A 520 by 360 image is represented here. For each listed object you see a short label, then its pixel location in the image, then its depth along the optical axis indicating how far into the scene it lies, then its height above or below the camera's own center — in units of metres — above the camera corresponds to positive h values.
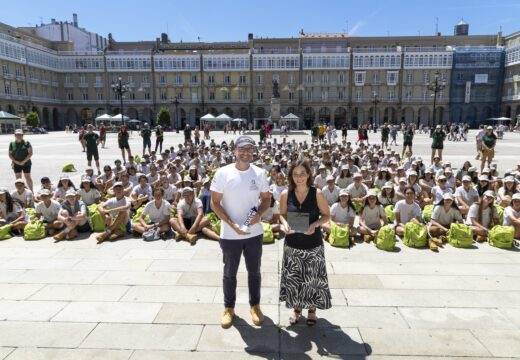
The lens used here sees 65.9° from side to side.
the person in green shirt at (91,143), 15.25 -0.73
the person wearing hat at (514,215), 7.37 -1.67
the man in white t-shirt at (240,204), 4.07 -0.82
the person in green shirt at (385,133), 25.30 -0.52
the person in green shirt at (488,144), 14.49 -0.68
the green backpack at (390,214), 8.59 -1.91
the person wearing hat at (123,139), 17.65 -0.67
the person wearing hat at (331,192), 9.10 -1.53
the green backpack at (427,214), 8.69 -1.92
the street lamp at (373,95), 66.81 +4.98
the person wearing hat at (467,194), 8.83 -1.52
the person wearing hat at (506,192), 8.82 -1.49
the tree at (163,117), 57.58 +1.00
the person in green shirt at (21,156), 11.00 -0.88
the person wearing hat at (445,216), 7.45 -1.71
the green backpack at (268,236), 7.41 -2.05
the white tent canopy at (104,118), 52.68 +0.76
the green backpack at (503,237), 6.98 -1.94
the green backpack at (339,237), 7.18 -2.00
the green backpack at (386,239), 7.00 -1.98
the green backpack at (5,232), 7.66 -2.07
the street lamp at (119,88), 38.52 +3.43
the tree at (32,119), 51.53 +0.58
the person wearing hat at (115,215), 7.71 -1.80
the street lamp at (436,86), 38.66 +3.87
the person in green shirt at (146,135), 21.48 -0.59
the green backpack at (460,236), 7.07 -1.95
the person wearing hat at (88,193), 9.51 -1.65
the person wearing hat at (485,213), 7.69 -1.68
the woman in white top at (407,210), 7.85 -1.67
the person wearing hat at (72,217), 7.69 -1.81
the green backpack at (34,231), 7.61 -2.04
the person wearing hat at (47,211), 7.91 -1.74
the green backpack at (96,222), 8.10 -1.97
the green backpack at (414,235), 7.10 -1.94
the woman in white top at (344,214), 7.59 -1.70
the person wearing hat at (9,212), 8.02 -1.79
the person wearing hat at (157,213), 8.02 -1.80
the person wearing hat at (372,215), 7.73 -1.73
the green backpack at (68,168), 15.91 -1.75
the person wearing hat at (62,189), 9.43 -1.54
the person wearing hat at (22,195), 8.99 -1.62
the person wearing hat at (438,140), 16.64 -0.63
